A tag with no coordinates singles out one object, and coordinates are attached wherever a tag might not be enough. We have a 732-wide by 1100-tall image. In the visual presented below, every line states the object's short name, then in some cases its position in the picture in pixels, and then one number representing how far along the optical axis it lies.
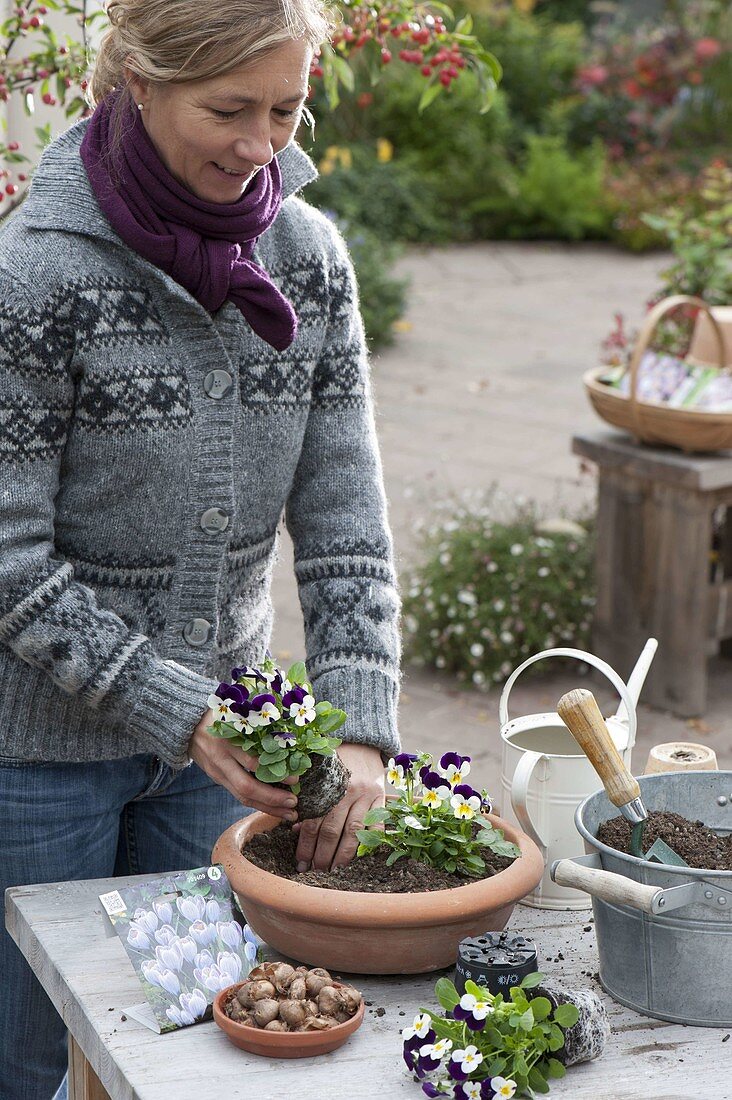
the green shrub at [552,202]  15.58
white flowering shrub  5.80
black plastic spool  2.36
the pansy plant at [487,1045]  2.28
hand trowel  2.49
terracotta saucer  2.35
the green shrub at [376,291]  11.25
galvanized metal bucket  2.39
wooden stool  5.36
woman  2.56
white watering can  2.71
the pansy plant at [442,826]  2.55
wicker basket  5.09
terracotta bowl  2.44
